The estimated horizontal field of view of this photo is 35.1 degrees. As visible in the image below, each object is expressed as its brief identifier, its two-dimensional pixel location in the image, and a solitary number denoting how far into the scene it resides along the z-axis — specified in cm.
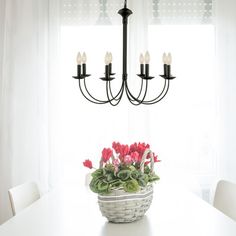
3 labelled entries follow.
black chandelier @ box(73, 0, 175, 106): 186
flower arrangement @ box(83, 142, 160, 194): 141
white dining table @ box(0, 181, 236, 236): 136
